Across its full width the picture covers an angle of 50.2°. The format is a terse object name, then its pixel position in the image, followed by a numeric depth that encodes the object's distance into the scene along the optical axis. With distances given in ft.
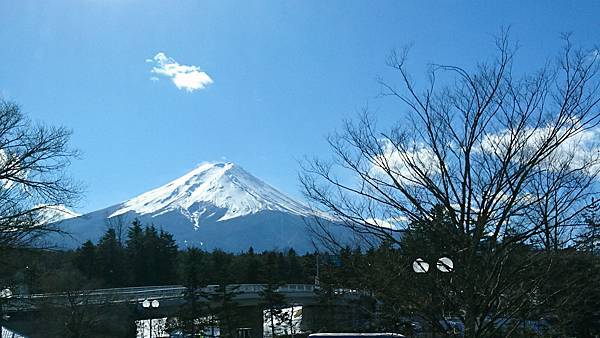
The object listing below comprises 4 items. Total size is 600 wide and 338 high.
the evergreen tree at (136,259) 195.72
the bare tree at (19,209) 48.80
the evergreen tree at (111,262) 185.78
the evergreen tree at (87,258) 176.65
